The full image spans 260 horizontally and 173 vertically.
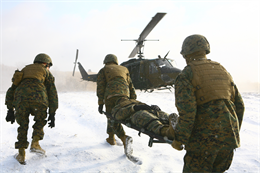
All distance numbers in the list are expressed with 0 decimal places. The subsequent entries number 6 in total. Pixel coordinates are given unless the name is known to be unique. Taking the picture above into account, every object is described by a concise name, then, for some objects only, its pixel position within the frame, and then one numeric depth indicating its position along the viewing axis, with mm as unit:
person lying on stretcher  2440
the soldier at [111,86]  3881
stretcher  2158
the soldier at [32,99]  3170
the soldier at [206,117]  1804
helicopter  9891
